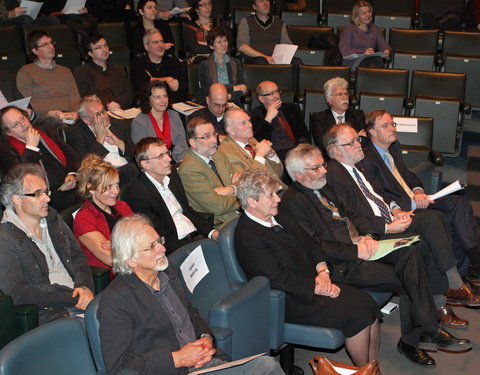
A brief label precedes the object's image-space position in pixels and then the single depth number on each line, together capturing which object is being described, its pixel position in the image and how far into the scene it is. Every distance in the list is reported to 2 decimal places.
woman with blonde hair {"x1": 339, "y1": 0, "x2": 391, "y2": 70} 6.74
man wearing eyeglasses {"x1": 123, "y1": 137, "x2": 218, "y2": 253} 3.60
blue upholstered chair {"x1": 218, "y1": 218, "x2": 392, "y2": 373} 3.04
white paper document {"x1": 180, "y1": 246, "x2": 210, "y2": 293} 2.87
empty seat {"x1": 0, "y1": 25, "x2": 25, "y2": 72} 5.84
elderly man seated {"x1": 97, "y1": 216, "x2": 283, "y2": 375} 2.39
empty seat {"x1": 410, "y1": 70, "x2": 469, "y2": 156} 5.73
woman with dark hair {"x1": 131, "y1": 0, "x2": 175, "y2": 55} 6.46
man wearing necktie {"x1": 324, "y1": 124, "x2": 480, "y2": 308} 3.80
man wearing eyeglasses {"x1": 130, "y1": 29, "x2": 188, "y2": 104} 5.79
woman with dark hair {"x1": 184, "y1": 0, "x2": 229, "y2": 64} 6.75
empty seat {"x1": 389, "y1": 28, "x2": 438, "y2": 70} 6.71
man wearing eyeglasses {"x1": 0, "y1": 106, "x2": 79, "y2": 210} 4.04
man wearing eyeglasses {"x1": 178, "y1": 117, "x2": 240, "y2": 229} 3.90
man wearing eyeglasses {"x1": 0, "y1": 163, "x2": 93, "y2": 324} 2.81
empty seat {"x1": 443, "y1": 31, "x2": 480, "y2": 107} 6.45
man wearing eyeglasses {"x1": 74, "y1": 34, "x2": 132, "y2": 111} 5.47
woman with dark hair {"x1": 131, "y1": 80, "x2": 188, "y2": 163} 4.78
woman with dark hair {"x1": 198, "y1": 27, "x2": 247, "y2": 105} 5.91
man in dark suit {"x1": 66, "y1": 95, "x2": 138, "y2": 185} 4.48
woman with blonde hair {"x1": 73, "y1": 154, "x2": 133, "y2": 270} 3.25
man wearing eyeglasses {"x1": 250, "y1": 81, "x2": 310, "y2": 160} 5.03
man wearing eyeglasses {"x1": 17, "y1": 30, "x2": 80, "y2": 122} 5.25
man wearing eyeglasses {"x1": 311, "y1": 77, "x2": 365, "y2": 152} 5.17
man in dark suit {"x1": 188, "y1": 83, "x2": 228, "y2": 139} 4.94
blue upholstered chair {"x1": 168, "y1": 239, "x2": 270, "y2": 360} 2.75
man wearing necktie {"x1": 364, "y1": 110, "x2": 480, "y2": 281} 4.11
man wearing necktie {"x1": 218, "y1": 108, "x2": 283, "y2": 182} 4.28
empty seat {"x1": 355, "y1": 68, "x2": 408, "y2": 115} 6.11
